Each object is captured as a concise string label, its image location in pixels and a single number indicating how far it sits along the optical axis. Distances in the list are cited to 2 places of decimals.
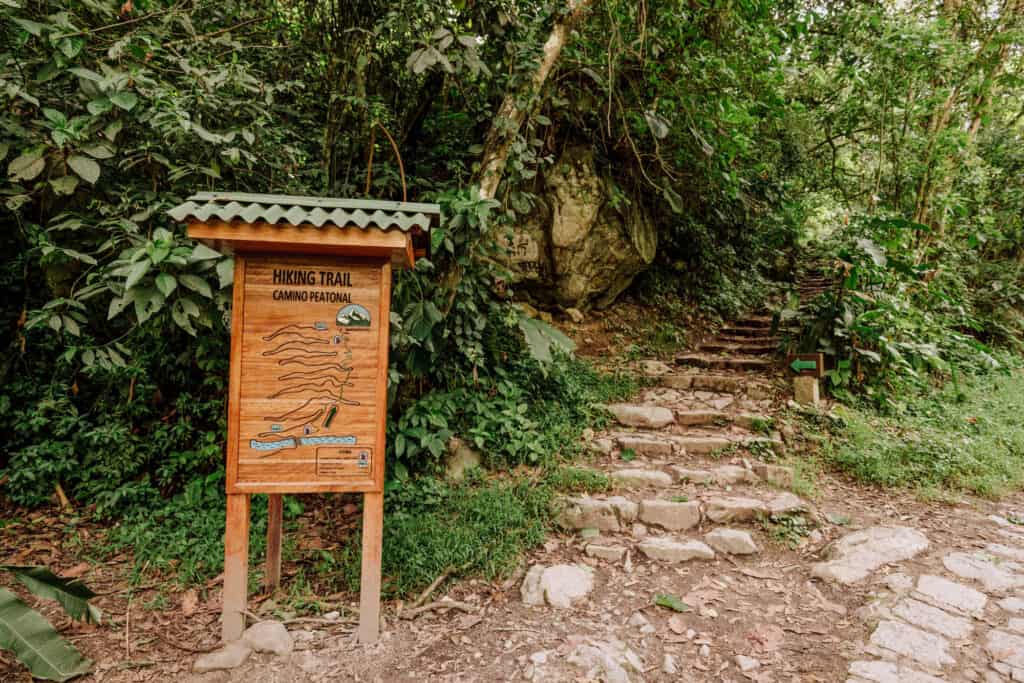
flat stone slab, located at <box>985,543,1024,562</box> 3.34
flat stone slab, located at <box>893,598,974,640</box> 2.64
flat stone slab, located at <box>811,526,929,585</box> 3.19
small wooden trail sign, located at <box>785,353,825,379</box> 5.56
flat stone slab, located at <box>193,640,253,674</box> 2.48
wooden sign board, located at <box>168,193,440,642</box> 2.54
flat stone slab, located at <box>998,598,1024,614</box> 2.82
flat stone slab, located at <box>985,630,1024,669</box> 2.43
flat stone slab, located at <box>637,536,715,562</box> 3.41
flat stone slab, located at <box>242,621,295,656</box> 2.59
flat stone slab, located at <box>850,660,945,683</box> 2.31
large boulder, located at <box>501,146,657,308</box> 6.53
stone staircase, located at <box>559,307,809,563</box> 3.58
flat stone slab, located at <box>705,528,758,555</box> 3.48
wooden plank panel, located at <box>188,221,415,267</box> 2.28
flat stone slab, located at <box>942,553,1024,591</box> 3.07
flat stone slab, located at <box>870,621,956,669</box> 2.44
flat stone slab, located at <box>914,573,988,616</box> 2.85
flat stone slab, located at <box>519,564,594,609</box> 3.01
